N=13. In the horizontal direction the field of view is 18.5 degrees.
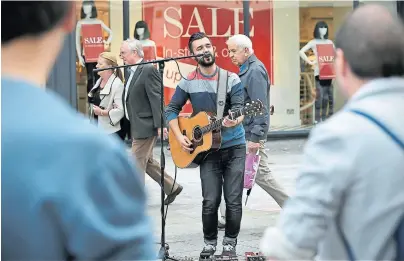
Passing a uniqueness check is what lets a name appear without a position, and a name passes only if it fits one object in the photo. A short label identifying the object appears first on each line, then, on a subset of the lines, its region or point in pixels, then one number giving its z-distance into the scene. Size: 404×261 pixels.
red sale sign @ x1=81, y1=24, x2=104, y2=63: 19.57
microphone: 9.30
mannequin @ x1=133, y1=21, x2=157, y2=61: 20.11
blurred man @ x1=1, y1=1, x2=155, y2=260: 2.12
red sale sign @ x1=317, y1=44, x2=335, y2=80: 21.61
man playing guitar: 9.27
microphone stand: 9.36
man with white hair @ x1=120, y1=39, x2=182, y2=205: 11.83
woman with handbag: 12.28
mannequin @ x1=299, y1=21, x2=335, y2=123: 21.70
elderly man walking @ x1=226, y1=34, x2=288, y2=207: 10.41
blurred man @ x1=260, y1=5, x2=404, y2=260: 3.36
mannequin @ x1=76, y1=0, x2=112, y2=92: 19.38
